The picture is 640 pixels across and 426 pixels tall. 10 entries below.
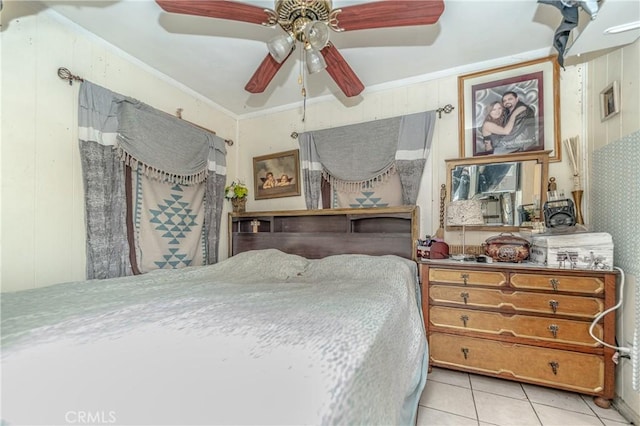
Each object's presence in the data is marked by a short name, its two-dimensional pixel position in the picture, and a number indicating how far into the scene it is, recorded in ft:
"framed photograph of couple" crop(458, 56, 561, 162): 7.07
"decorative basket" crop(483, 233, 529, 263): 6.23
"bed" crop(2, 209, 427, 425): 2.04
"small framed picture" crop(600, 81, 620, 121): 5.57
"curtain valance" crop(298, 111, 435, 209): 8.04
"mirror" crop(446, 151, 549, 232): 6.91
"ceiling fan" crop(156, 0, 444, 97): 4.15
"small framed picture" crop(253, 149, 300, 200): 10.02
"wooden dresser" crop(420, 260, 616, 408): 5.23
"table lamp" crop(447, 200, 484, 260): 6.53
